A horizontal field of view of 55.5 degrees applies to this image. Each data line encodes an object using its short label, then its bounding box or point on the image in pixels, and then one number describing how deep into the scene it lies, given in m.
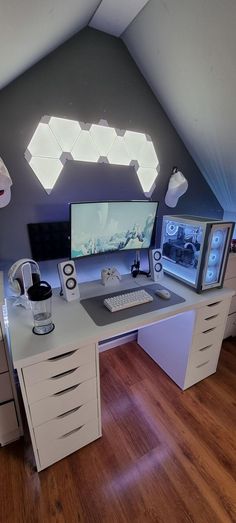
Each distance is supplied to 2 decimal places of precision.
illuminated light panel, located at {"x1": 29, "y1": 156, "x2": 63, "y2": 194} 1.30
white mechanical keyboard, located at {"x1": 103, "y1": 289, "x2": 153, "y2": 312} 1.21
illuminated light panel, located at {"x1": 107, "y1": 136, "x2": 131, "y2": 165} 1.50
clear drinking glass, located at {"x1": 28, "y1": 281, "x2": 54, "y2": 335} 0.95
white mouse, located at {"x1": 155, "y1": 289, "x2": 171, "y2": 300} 1.32
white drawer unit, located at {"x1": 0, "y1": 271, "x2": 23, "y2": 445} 1.05
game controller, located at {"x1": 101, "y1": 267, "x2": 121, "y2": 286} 1.48
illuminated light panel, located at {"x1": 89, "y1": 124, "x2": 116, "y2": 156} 1.41
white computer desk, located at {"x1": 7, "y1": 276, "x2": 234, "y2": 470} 0.92
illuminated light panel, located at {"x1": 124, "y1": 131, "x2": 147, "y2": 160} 1.52
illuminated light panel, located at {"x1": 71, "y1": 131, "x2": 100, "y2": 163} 1.38
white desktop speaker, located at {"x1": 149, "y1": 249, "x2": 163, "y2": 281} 1.56
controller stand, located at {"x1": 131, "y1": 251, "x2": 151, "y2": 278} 1.62
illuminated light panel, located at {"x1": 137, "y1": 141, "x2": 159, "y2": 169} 1.61
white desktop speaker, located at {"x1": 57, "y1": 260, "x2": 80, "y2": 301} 1.26
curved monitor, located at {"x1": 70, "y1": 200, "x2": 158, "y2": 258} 1.28
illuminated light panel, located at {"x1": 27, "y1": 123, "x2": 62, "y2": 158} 1.26
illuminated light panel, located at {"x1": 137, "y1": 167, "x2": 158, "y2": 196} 1.66
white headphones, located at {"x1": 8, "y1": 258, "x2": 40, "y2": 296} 1.13
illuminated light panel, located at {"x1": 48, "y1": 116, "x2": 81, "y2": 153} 1.29
